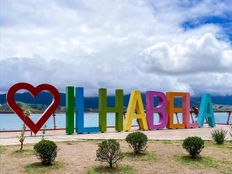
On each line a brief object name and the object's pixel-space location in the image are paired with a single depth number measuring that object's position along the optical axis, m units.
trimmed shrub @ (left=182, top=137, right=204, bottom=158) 7.61
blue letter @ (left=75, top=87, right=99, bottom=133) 11.49
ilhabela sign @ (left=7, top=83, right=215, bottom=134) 10.70
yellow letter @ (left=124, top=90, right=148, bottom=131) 12.45
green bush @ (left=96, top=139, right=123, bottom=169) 6.86
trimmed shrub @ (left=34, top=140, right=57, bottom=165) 6.80
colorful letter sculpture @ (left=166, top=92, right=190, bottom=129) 13.68
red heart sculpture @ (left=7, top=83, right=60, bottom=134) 10.35
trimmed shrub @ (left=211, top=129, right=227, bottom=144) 9.10
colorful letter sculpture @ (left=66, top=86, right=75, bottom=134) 11.28
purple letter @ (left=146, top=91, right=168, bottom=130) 13.05
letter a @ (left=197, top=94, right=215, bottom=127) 14.62
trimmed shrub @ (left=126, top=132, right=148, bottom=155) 7.66
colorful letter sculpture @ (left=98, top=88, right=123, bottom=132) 11.95
